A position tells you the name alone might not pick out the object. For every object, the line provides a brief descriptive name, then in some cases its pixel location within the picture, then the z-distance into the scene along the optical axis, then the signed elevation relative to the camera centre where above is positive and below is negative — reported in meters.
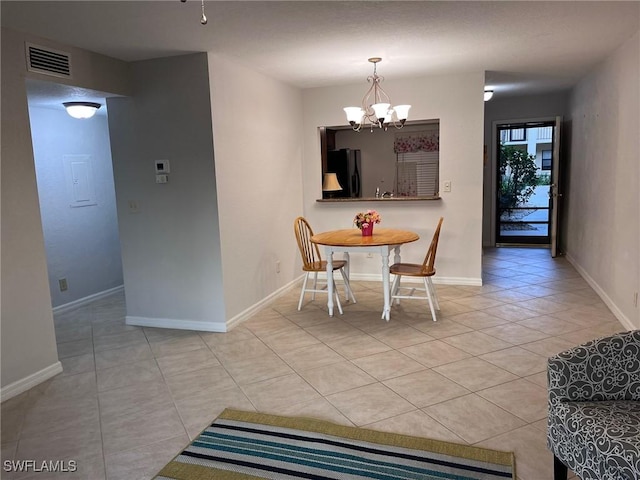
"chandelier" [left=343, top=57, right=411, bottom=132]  4.03 +0.62
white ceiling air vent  3.03 +0.85
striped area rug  2.04 -1.29
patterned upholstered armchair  1.63 -0.88
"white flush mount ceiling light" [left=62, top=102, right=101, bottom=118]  4.20 +0.70
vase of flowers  4.26 -0.42
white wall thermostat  3.91 +0.14
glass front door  7.42 -0.24
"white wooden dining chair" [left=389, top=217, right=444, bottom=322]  4.01 -0.86
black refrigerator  6.34 +0.09
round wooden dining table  3.95 -0.58
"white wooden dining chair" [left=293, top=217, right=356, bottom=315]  4.37 -0.83
